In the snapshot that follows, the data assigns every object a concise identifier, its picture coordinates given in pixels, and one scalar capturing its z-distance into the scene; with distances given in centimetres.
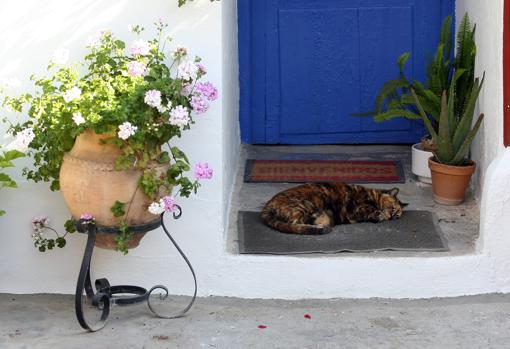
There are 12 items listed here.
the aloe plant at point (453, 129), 575
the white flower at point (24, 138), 473
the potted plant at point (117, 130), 468
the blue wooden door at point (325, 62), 717
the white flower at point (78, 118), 458
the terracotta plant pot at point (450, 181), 588
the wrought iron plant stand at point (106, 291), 481
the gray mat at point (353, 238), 543
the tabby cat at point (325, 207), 570
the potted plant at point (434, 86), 617
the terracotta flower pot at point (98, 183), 473
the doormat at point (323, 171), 662
